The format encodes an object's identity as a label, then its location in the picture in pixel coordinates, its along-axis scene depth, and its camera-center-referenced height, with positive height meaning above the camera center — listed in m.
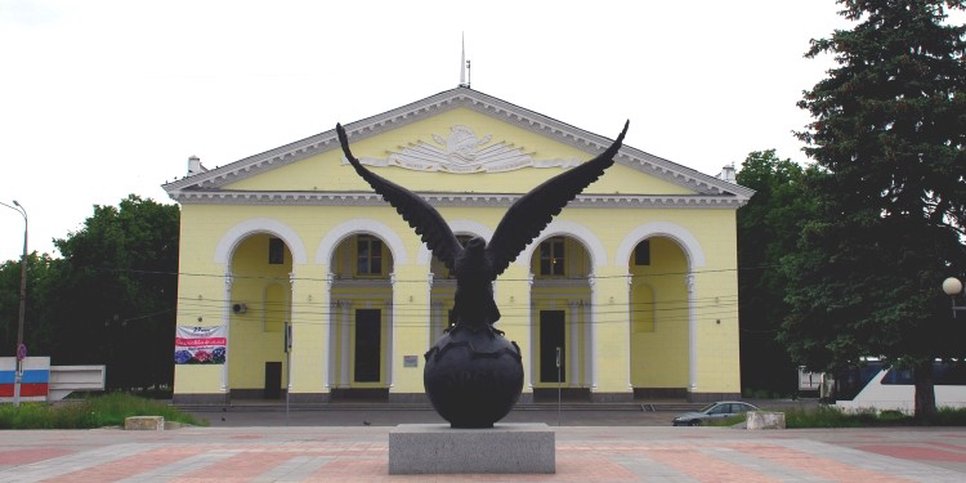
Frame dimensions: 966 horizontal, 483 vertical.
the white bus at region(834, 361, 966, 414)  37.00 -1.66
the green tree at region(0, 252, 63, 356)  52.97 +2.33
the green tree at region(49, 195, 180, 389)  52.28 +2.34
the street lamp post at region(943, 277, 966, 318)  21.36 +1.31
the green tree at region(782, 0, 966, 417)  26.38 +4.30
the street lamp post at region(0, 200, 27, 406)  33.16 -0.73
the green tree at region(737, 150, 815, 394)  50.81 +4.04
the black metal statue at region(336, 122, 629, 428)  13.24 +0.60
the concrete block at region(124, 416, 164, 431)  25.39 -2.12
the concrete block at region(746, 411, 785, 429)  25.47 -1.96
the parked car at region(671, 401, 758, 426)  31.50 -2.22
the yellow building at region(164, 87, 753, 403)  42.88 +5.01
